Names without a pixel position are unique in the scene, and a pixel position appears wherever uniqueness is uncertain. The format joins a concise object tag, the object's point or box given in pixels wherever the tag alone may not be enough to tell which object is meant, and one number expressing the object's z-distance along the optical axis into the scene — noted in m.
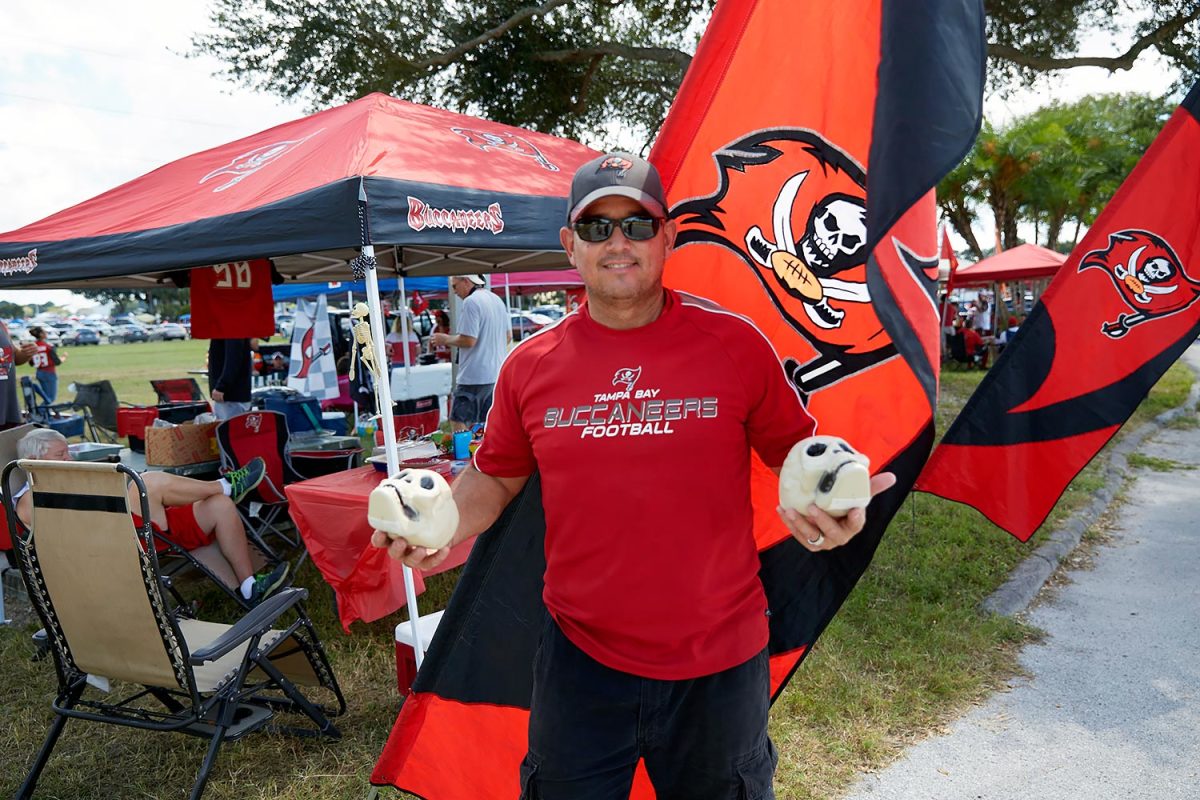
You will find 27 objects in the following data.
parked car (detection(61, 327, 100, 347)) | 48.07
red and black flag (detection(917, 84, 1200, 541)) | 3.36
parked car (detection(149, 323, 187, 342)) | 50.62
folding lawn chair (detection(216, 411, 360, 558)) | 5.18
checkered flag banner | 10.62
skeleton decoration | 3.68
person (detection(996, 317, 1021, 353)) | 18.46
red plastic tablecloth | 3.88
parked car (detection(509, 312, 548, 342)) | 25.51
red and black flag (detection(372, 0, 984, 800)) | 1.80
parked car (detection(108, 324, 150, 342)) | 50.16
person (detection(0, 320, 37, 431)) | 5.65
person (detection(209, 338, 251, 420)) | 6.75
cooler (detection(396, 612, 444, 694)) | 3.50
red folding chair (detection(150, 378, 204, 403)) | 9.88
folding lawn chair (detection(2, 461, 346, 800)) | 2.85
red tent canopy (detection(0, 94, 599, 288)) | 3.43
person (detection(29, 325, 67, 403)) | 12.82
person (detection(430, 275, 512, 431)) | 7.03
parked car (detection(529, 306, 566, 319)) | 38.90
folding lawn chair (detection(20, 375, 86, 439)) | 8.84
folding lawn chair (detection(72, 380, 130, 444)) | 9.98
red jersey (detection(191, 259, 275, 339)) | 5.55
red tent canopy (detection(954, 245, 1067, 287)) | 16.52
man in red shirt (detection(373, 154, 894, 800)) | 1.64
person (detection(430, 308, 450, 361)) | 16.75
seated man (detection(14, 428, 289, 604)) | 4.39
